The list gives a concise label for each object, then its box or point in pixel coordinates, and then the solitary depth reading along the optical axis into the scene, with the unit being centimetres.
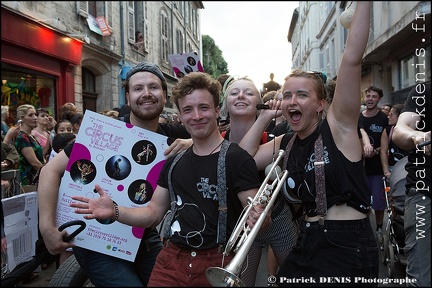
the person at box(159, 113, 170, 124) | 408
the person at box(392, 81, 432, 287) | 202
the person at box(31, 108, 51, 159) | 504
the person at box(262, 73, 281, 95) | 502
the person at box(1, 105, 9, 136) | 448
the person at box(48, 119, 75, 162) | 512
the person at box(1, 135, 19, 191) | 349
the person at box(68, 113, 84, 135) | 540
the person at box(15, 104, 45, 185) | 399
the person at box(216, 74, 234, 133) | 318
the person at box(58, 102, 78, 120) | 562
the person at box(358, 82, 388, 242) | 538
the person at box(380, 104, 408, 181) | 521
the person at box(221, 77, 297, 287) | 279
